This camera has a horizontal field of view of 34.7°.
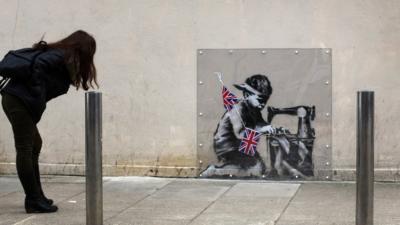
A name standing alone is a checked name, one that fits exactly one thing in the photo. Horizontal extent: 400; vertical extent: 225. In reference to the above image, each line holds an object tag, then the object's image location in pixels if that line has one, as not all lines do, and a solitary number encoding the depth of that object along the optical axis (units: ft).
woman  17.60
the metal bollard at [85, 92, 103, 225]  14.80
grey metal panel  22.95
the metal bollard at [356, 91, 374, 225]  14.08
